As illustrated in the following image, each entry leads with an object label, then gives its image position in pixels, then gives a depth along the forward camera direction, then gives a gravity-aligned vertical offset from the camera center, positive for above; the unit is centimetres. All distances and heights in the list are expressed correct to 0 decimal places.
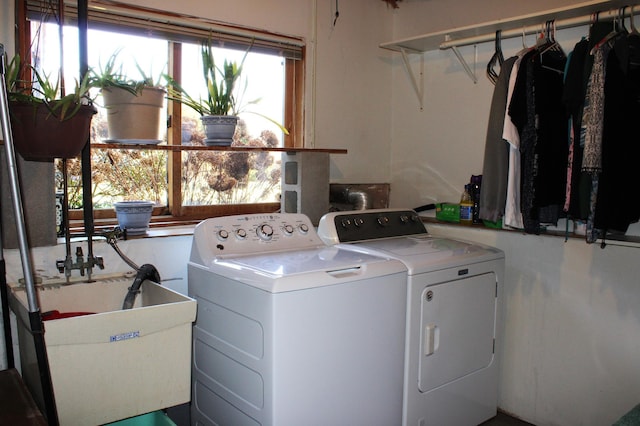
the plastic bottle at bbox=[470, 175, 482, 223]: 281 -12
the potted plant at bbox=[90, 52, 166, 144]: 203 +23
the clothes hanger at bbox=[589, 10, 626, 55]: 212 +55
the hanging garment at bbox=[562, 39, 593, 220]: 217 +25
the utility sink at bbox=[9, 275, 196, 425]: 145 -57
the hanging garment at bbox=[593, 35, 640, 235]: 207 +17
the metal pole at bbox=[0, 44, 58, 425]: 123 -20
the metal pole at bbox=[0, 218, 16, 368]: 168 -51
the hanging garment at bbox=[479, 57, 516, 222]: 247 +7
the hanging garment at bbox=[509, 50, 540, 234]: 234 +25
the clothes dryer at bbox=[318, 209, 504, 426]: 208 -59
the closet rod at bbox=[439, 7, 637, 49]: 221 +67
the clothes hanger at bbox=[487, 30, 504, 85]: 258 +58
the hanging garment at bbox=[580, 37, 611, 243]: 209 +21
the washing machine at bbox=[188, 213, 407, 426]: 169 -56
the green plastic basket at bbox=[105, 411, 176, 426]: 177 -86
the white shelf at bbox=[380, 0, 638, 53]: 222 +70
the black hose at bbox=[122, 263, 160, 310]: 193 -42
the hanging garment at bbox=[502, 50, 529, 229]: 237 +3
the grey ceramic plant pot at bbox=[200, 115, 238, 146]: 236 +18
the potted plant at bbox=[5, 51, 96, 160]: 164 +14
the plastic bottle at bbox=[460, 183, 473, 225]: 282 -19
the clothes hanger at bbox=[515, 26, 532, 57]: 239 +63
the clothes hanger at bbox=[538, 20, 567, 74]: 237 +54
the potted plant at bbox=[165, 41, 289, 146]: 237 +31
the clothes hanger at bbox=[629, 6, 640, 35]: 212 +60
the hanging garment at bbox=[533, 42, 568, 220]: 231 +13
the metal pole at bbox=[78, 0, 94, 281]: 191 +2
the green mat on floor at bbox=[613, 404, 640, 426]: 176 -82
